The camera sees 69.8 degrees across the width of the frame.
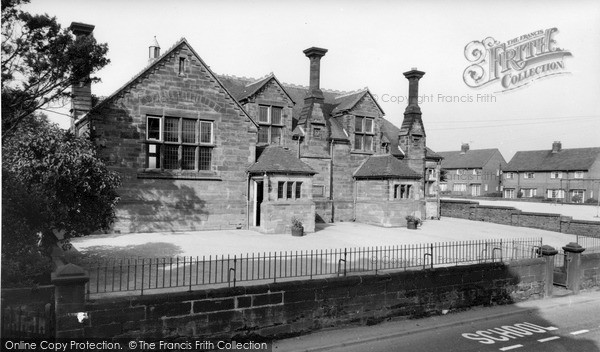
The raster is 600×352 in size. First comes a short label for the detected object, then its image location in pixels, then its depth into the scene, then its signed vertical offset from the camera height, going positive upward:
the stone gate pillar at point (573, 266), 14.99 -3.03
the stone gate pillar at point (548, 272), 14.30 -3.09
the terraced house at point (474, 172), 73.81 +1.07
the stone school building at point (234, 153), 21.11 +1.21
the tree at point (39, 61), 12.38 +3.47
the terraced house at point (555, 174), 61.09 +0.85
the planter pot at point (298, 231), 22.20 -2.88
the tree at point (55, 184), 10.27 -0.37
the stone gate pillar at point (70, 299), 7.75 -2.34
